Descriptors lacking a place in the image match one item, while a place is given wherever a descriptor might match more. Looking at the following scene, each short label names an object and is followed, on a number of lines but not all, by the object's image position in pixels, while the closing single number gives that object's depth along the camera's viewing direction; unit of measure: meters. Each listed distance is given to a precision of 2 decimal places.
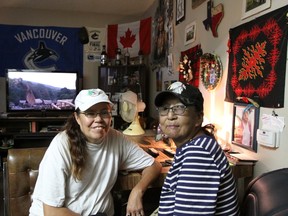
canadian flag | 4.35
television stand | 4.17
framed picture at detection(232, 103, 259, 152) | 1.67
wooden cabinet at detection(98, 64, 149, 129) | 4.38
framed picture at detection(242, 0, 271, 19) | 1.57
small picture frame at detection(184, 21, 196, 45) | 2.54
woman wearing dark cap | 0.91
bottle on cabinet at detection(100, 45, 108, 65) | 4.47
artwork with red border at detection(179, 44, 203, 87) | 2.45
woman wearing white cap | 1.22
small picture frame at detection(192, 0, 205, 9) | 2.40
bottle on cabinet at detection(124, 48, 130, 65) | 4.48
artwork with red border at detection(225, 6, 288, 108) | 1.46
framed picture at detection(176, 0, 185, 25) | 2.82
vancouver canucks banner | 4.45
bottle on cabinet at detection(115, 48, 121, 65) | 4.42
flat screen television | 4.30
